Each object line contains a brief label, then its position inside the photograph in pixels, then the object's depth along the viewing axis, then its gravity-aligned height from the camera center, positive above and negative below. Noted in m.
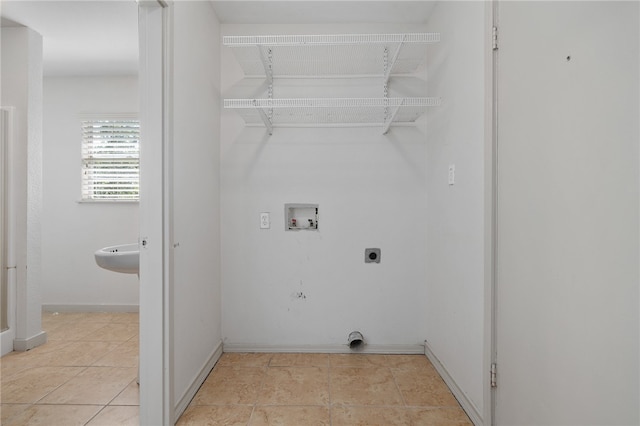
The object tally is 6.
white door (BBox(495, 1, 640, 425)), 0.86 +0.00
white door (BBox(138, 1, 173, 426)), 1.53 -0.05
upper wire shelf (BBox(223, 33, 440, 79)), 1.88 +1.03
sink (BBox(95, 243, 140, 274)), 1.95 -0.29
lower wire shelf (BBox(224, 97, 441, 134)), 2.00 +0.68
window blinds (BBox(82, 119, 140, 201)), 3.41 +0.55
